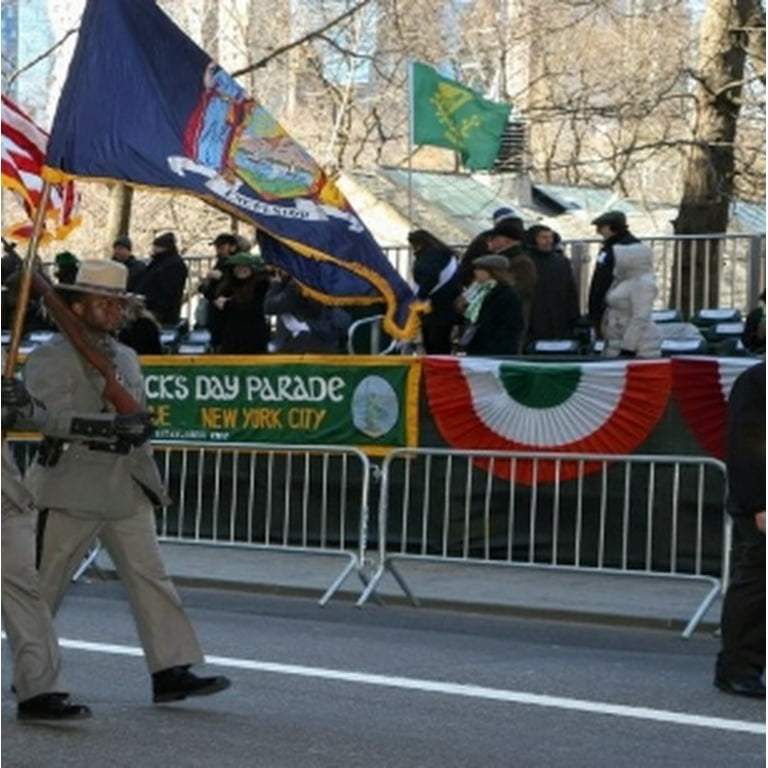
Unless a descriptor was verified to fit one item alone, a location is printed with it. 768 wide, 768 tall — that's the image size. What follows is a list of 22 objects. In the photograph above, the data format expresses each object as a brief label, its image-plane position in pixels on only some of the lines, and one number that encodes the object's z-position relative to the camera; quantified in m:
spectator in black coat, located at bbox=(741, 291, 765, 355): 16.59
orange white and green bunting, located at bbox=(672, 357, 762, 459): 15.12
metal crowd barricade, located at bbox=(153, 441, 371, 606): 16.27
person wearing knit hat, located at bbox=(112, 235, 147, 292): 21.12
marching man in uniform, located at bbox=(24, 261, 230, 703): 9.55
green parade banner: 16.75
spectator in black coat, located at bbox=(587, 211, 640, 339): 18.04
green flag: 20.20
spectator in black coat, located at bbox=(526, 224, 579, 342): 18.98
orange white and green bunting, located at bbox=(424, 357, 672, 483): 15.52
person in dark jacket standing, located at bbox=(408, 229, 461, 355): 18.34
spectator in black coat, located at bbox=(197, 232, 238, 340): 19.55
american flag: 13.52
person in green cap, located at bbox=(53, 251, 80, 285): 18.30
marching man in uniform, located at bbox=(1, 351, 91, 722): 8.98
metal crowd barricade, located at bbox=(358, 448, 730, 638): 14.44
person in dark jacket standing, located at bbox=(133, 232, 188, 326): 20.83
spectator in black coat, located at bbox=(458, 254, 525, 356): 17.17
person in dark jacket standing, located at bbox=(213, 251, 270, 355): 19.05
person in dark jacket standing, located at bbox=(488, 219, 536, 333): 17.80
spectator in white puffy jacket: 17.69
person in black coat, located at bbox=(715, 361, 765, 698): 10.37
